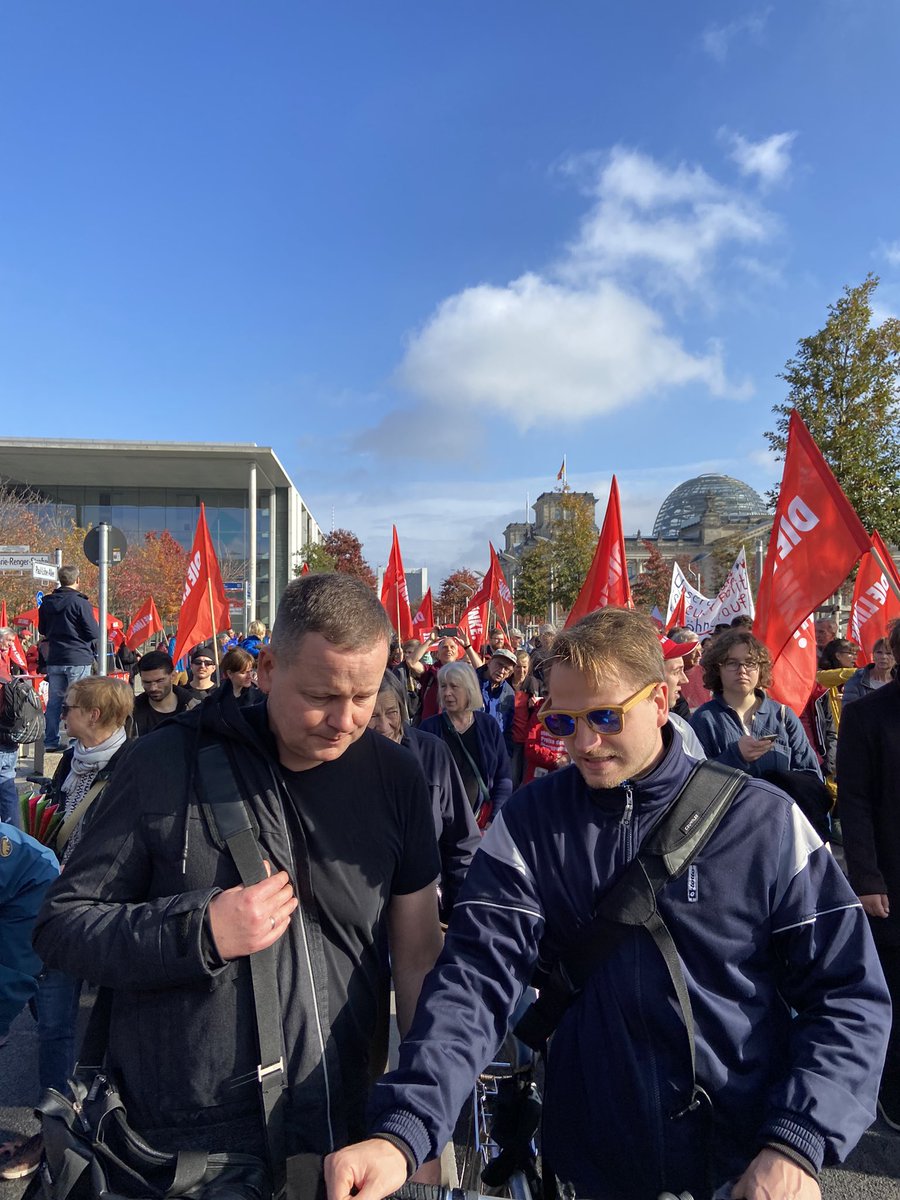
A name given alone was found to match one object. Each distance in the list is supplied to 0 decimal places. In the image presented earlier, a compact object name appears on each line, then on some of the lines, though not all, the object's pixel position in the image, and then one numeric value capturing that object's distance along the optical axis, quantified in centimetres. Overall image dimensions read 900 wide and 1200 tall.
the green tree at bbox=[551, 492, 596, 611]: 3553
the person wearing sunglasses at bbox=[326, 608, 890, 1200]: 167
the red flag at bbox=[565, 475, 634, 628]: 803
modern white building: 4828
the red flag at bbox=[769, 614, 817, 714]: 638
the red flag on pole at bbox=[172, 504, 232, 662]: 1093
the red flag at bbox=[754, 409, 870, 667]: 571
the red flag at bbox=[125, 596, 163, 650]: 1672
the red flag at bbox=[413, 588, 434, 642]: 1798
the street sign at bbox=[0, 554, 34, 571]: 1109
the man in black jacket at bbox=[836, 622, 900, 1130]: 358
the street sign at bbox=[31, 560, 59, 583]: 1115
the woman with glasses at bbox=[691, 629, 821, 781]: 484
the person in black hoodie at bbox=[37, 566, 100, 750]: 1059
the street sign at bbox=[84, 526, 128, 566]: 964
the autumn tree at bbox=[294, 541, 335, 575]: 4625
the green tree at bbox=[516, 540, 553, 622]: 3725
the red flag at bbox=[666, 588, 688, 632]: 1440
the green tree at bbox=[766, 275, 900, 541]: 1662
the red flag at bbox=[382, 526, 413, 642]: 1484
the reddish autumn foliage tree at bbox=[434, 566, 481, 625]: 5984
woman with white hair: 555
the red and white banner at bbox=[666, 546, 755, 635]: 1281
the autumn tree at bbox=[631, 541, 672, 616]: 4991
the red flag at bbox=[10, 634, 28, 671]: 1312
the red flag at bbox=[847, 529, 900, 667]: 771
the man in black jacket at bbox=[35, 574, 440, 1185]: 171
